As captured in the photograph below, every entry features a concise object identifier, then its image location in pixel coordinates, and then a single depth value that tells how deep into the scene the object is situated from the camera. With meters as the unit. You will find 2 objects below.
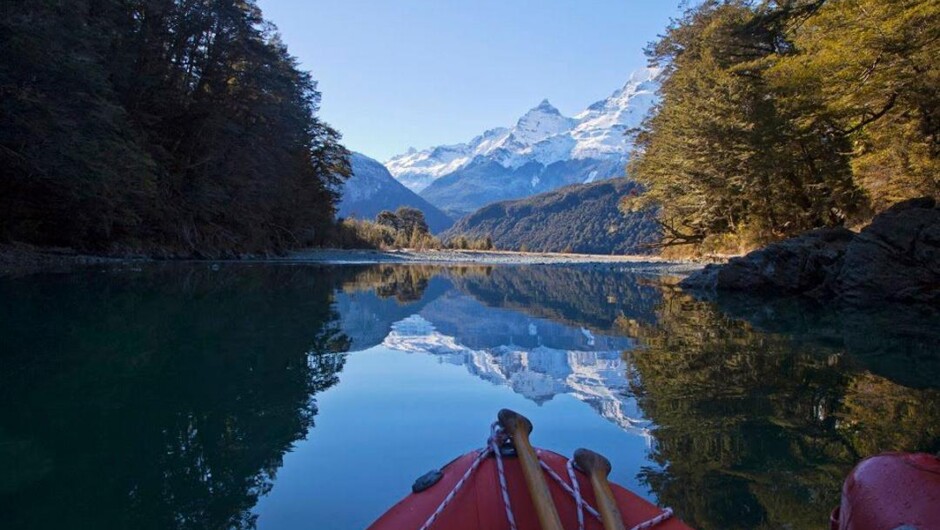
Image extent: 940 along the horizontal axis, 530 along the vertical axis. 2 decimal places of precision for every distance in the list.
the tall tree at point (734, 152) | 15.46
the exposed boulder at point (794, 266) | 10.47
